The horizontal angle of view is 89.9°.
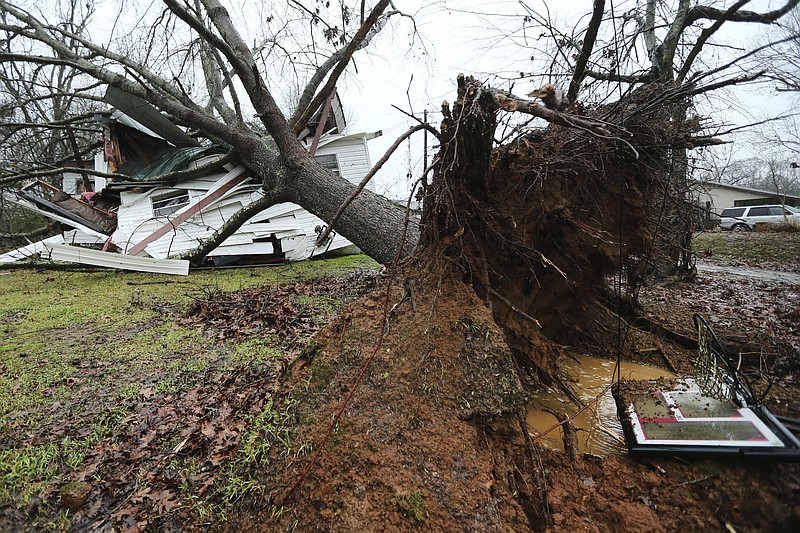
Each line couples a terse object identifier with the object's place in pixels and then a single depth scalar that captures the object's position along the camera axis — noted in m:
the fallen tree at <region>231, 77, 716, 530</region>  2.00
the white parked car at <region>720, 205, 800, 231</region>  18.05
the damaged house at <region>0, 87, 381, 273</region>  11.30
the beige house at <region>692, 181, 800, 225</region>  19.42
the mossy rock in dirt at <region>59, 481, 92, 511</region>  2.19
